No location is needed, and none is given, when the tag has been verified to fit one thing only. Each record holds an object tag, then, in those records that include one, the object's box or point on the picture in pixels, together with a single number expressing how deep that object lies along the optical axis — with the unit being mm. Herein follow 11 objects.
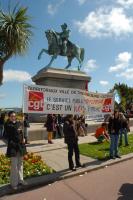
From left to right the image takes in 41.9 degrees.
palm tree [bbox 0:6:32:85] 5902
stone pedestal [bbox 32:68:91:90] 12543
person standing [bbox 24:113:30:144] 7892
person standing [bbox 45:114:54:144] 8190
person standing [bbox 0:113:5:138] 9590
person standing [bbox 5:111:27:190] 4114
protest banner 4974
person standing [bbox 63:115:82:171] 4921
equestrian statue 13205
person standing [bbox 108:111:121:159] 5760
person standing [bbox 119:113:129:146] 7334
